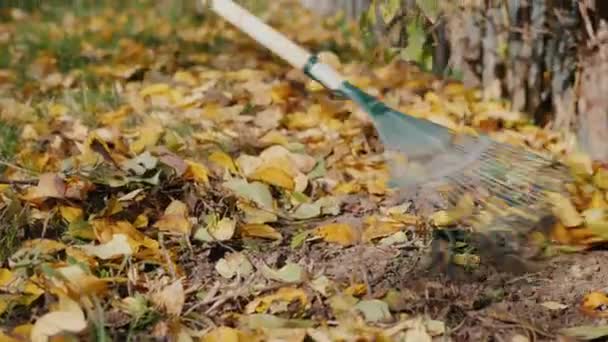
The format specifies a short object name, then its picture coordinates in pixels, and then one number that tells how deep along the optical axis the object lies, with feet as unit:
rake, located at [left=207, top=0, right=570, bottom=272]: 6.50
